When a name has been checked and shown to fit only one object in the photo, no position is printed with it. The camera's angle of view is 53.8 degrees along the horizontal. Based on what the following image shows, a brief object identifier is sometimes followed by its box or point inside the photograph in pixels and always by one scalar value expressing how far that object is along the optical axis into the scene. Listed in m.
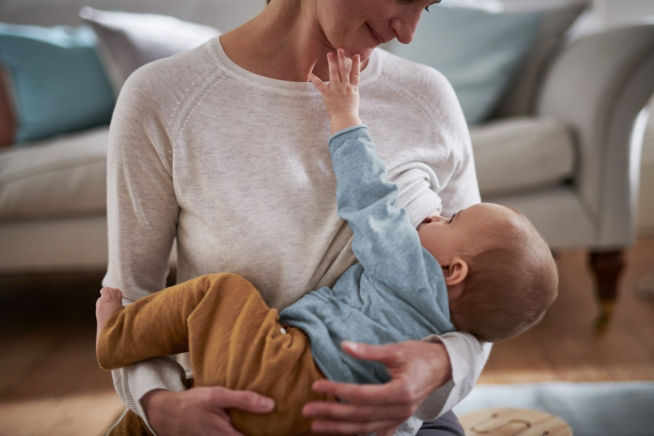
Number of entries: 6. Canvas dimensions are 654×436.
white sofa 2.00
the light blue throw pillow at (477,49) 2.37
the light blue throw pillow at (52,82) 2.48
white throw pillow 2.33
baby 0.84
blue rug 1.53
